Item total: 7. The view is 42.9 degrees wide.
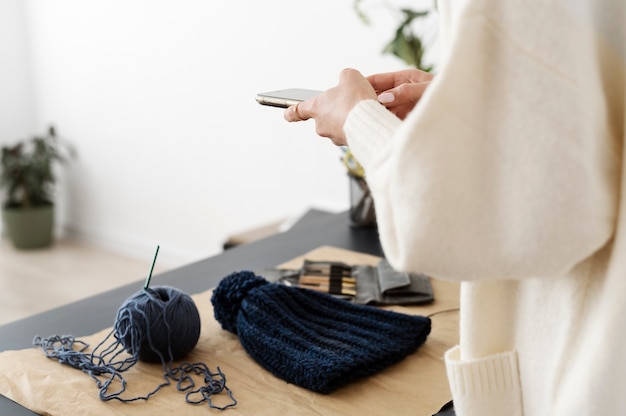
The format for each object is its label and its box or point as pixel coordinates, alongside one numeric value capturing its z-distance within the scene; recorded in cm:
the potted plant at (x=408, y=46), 207
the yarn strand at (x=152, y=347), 106
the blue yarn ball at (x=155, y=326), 108
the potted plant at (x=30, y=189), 363
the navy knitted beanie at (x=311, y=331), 105
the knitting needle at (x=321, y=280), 138
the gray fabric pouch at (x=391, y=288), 133
